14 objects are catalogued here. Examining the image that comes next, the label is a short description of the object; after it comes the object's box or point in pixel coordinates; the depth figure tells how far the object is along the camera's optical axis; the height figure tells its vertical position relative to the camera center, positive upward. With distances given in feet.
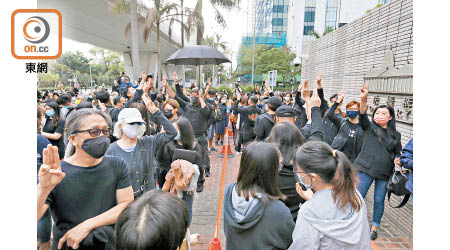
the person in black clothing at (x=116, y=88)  32.61 +1.19
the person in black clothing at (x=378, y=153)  11.75 -2.06
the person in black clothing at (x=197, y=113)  20.91 -1.00
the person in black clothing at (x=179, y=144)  10.39 -1.70
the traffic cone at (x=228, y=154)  27.23 -5.38
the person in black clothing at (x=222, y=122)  30.34 -2.38
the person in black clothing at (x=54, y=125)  13.87 -1.51
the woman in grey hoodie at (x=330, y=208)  5.33 -2.10
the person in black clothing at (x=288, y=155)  8.22 -1.65
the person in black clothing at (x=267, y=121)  16.21 -1.09
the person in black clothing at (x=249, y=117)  22.09 -1.26
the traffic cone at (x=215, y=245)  9.16 -4.91
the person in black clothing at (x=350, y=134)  13.07 -1.40
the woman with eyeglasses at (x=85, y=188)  5.85 -2.09
